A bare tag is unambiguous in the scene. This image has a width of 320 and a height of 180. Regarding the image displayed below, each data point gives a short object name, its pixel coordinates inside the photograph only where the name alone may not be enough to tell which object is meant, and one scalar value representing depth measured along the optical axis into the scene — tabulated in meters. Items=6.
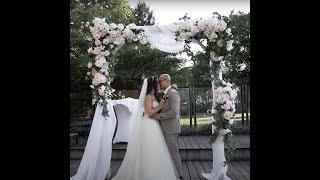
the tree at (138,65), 14.64
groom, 6.44
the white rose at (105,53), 6.85
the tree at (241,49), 12.32
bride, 6.24
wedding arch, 6.48
